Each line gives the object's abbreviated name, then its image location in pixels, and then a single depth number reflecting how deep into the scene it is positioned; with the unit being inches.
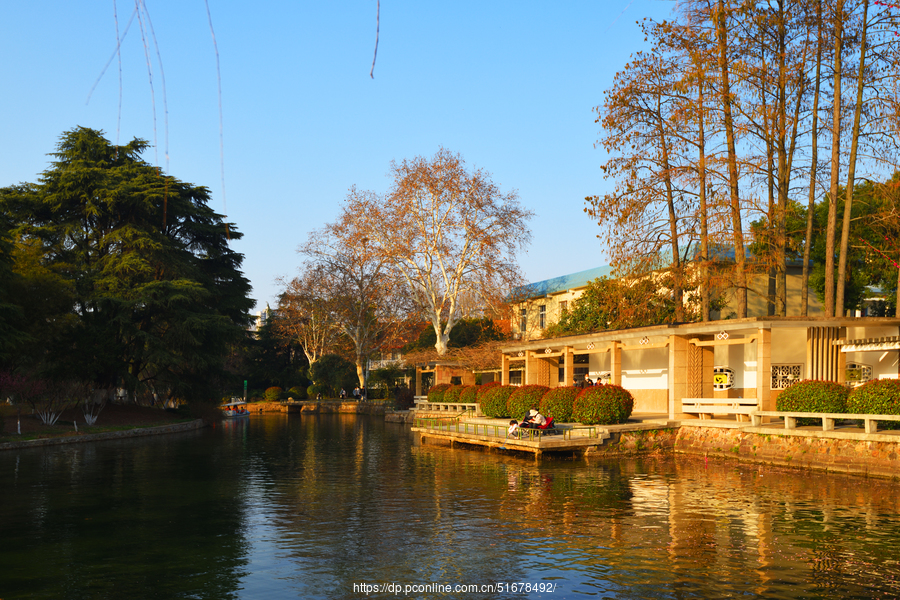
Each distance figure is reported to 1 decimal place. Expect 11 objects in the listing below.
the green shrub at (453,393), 1740.9
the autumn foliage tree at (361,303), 2402.8
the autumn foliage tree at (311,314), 2514.8
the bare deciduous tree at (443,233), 1935.3
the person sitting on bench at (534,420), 1086.4
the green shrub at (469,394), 1660.9
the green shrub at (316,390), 2866.6
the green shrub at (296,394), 2987.2
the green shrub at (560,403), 1159.0
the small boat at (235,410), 2455.7
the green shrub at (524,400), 1259.8
